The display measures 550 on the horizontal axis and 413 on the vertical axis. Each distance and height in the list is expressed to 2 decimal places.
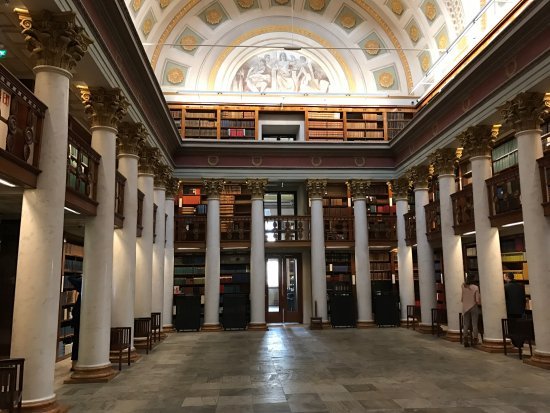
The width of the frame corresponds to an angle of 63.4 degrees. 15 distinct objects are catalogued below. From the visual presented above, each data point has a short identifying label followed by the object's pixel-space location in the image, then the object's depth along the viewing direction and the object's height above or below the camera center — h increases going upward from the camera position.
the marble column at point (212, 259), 13.50 +0.63
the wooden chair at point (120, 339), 7.30 -0.99
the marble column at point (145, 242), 10.17 +0.89
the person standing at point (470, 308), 9.47 -0.69
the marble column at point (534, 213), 7.33 +1.05
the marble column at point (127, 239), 8.40 +0.79
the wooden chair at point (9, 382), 4.15 -0.92
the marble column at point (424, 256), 12.19 +0.58
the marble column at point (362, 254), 13.95 +0.74
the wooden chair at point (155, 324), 10.27 -1.03
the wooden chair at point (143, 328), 9.38 -0.99
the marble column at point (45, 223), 4.71 +0.64
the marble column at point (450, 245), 10.59 +0.76
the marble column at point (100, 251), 6.59 +0.46
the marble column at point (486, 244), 8.88 +0.66
